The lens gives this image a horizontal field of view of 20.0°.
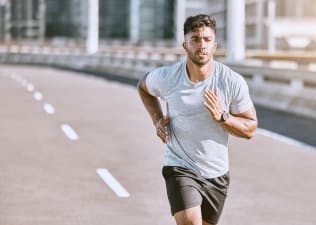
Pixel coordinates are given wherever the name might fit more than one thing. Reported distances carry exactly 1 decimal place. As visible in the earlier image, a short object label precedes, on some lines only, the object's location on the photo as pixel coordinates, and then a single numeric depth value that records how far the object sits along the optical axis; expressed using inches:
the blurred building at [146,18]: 4512.8
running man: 201.2
